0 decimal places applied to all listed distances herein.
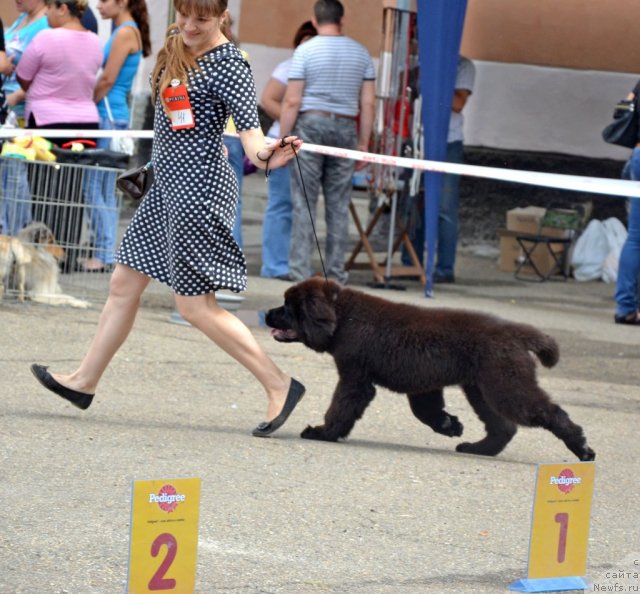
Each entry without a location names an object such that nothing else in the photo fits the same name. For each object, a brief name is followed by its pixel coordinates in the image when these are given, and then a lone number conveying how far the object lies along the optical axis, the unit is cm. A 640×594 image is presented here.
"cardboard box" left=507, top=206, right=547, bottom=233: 2453
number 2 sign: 668
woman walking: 1055
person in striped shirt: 1922
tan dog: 1627
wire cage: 1656
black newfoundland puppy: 1067
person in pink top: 1797
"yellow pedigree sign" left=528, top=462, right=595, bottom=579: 778
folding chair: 2370
